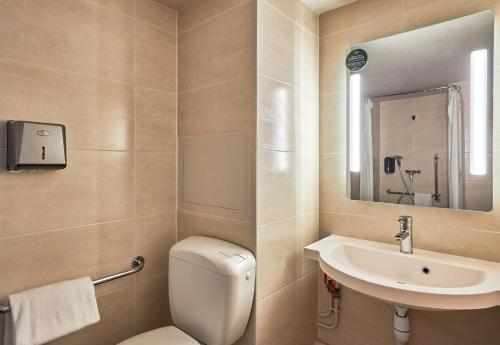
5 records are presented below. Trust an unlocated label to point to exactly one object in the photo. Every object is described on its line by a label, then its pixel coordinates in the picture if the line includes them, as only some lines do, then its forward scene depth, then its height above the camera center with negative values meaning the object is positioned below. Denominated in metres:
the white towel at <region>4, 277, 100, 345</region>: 1.00 -0.53
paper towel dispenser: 1.03 +0.10
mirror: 1.24 +0.27
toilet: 1.18 -0.54
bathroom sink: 0.97 -0.42
